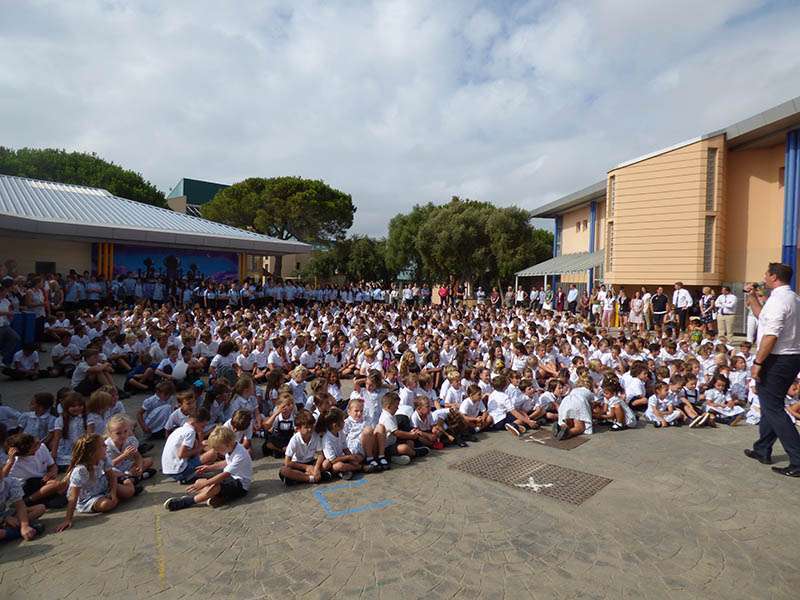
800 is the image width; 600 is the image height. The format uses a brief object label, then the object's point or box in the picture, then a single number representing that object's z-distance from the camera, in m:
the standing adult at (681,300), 14.59
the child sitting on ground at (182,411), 5.77
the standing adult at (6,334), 9.22
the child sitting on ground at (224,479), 4.46
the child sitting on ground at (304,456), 5.04
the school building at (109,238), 17.88
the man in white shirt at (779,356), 4.80
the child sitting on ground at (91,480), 4.20
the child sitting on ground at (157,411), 6.39
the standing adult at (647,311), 15.44
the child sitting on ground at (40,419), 5.26
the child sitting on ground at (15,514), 3.86
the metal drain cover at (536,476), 4.76
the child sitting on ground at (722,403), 7.33
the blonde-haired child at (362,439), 5.51
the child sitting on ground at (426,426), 6.19
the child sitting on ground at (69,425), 5.27
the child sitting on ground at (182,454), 4.96
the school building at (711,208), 15.34
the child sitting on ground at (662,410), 7.18
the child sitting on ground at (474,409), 6.90
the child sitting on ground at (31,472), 4.36
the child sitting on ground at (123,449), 4.85
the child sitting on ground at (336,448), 5.19
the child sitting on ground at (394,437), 5.72
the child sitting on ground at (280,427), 5.93
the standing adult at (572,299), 20.85
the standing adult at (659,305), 15.09
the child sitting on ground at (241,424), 5.35
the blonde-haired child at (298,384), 7.37
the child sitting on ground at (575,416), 6.68
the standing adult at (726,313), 13.23
